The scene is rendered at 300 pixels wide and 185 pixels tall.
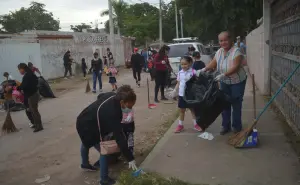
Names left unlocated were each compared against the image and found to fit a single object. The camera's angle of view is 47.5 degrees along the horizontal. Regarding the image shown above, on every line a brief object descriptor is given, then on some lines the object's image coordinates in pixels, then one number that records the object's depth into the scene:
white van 13.48
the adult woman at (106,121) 3.95
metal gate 5.44
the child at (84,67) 21.02
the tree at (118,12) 31.53
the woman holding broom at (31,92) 7.60
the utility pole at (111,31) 24.94
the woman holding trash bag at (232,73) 5.20
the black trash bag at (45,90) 12.23
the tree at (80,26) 68.92
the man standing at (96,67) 13.46
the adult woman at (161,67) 10.27
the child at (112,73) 12.86
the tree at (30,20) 50.62
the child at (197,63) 8.45
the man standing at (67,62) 20.34
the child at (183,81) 6.14
